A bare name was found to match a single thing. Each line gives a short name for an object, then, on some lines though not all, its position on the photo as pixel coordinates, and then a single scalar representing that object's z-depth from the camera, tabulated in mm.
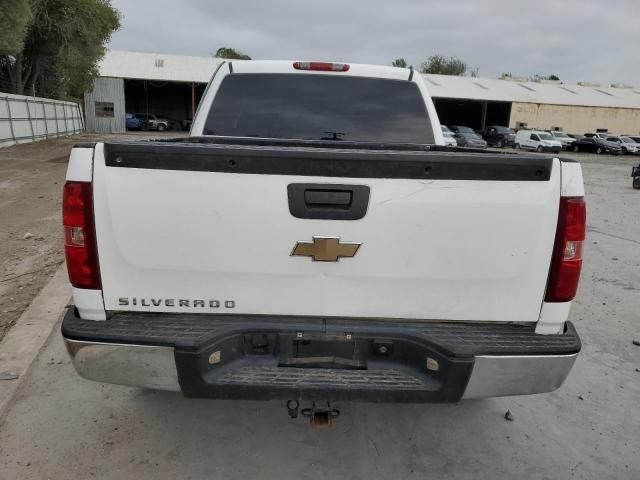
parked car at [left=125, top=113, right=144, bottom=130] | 42312
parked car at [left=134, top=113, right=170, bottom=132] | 43862
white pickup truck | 2107
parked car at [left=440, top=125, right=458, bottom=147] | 29953
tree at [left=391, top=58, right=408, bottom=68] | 90562
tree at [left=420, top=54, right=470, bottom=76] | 82250
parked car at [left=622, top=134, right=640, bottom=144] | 37822
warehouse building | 38781
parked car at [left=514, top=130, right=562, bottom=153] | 34438
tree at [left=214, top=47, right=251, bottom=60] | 78500
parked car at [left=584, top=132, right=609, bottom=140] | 37312
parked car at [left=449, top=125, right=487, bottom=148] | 33812
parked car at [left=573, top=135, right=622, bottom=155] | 36125
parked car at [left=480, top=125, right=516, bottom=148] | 38500
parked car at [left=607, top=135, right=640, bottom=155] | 36156
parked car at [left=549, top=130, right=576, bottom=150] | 37469
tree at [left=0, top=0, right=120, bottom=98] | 25625
